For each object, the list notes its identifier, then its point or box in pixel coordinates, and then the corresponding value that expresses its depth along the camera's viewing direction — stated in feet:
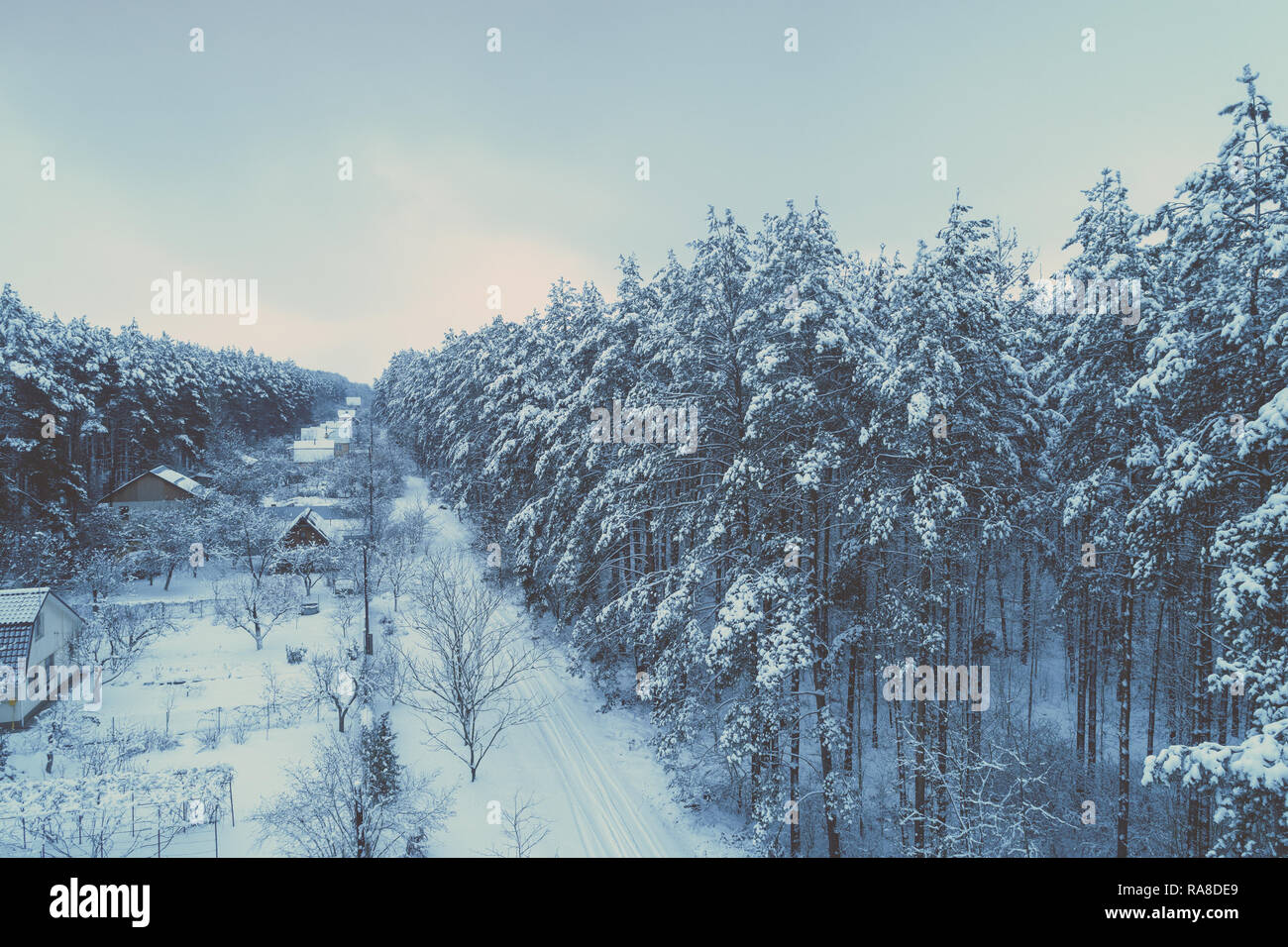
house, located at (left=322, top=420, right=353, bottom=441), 258.57
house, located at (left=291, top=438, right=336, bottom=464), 227.81
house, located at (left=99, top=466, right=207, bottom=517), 136.98
